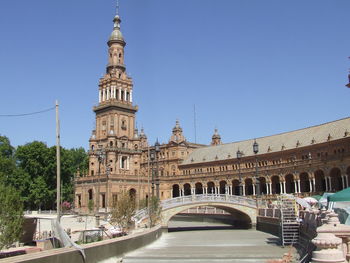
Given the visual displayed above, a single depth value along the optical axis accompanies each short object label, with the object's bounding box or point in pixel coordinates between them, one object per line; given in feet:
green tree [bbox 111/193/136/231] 120.88
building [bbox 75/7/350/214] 246.88
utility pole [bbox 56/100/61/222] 82.58
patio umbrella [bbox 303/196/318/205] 125.00
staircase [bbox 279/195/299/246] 113.35
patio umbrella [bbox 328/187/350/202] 82.96
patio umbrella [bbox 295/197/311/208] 116.04
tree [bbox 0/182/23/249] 65.31
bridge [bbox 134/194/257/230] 181.27
